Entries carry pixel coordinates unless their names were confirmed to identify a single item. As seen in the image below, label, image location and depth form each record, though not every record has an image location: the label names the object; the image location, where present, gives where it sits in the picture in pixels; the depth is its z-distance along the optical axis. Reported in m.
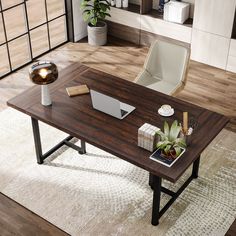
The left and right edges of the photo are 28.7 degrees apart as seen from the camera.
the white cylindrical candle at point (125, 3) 6.63
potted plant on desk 3.46
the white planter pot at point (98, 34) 6.60
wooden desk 3.52
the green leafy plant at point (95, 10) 6.32
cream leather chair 4.84
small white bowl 3.93
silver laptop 3.84
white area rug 3.89
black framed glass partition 6.28
